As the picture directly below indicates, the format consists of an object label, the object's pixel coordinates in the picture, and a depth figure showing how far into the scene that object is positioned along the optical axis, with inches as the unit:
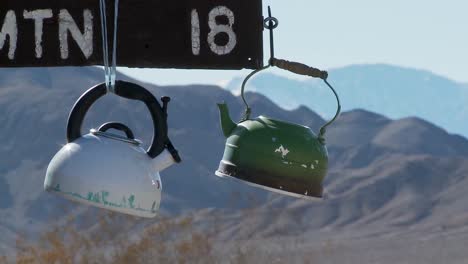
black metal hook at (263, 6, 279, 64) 218.1
